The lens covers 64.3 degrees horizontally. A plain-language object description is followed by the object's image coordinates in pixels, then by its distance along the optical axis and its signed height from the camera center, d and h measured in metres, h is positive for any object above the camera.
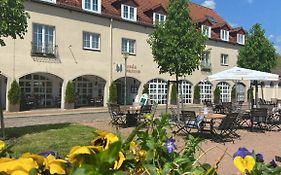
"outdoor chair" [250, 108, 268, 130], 8.23 -0.89
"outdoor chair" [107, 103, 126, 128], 8.83 -0.85
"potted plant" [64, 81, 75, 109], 14.48 -0.35
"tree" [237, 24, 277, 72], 16.74 +2.83
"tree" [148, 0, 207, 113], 10.43 +2.29
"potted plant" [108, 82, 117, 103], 15.96 -0.17
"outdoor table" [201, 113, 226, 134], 6.97 -0.84
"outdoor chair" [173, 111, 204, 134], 7.00 -0.95
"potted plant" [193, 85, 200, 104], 20.17 -0.34
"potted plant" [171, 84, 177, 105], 18.83 -0.36
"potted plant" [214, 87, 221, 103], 21.62 -0.31
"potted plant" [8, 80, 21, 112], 12.75 -0.31
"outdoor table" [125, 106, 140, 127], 8.86 -1.11
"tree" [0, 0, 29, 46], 5.71 +1.91
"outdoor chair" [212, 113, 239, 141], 6.85 -1.13
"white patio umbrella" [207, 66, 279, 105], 9.47 +0.67
